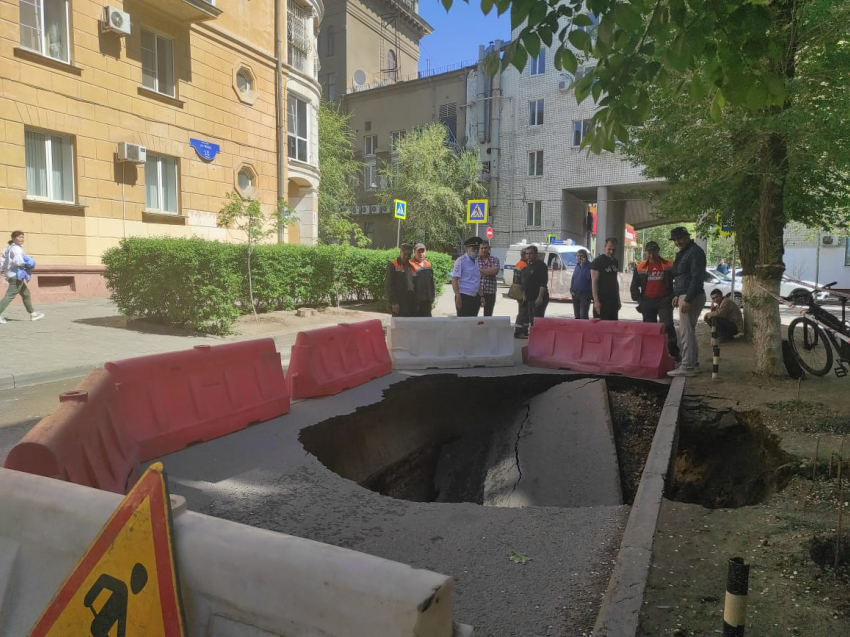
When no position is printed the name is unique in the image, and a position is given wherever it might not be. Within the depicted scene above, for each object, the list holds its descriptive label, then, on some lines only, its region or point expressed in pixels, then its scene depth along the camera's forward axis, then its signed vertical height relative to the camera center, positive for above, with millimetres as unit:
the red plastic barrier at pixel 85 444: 3066 -1018
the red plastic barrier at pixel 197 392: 4535 -1094
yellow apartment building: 13633 +3668
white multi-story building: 35750 +6149
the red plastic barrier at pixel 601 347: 8039 -1137
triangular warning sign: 1692 -908
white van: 24656 -42
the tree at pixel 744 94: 3092 +1161
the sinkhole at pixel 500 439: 5418 -1781
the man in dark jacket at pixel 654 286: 8477 -296
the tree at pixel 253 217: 12812 +992
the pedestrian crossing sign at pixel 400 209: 18641 +1656
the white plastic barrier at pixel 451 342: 8531 -1126
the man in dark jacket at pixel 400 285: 8945 -330
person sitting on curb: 11172 -962
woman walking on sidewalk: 11180 -156
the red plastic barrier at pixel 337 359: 6527 -1129
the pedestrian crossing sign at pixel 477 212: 19359 +1643
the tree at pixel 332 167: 35938 +5760
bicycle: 7379 -926
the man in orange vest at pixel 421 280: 9172 -259
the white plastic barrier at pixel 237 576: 1458 -824
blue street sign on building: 17656 +3285
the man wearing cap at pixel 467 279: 9820 -253
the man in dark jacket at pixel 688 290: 7578 -315
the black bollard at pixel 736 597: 2086 -1140
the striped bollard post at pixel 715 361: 7711 -1216
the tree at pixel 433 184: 36938 +4885
